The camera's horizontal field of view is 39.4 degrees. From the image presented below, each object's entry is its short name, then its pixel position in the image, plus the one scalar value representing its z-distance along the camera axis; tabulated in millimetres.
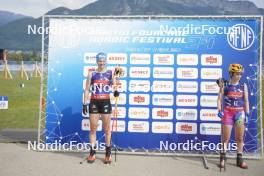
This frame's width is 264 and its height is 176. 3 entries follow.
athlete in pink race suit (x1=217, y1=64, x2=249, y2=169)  7008
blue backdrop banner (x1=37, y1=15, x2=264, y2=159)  7613
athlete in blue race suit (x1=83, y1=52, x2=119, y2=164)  7215
